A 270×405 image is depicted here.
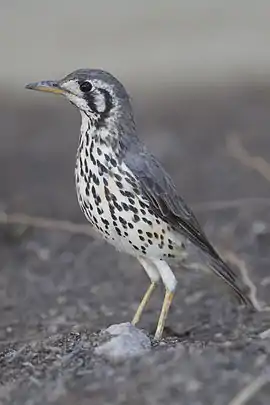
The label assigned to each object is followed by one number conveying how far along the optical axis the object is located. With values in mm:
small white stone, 8234
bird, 9117
